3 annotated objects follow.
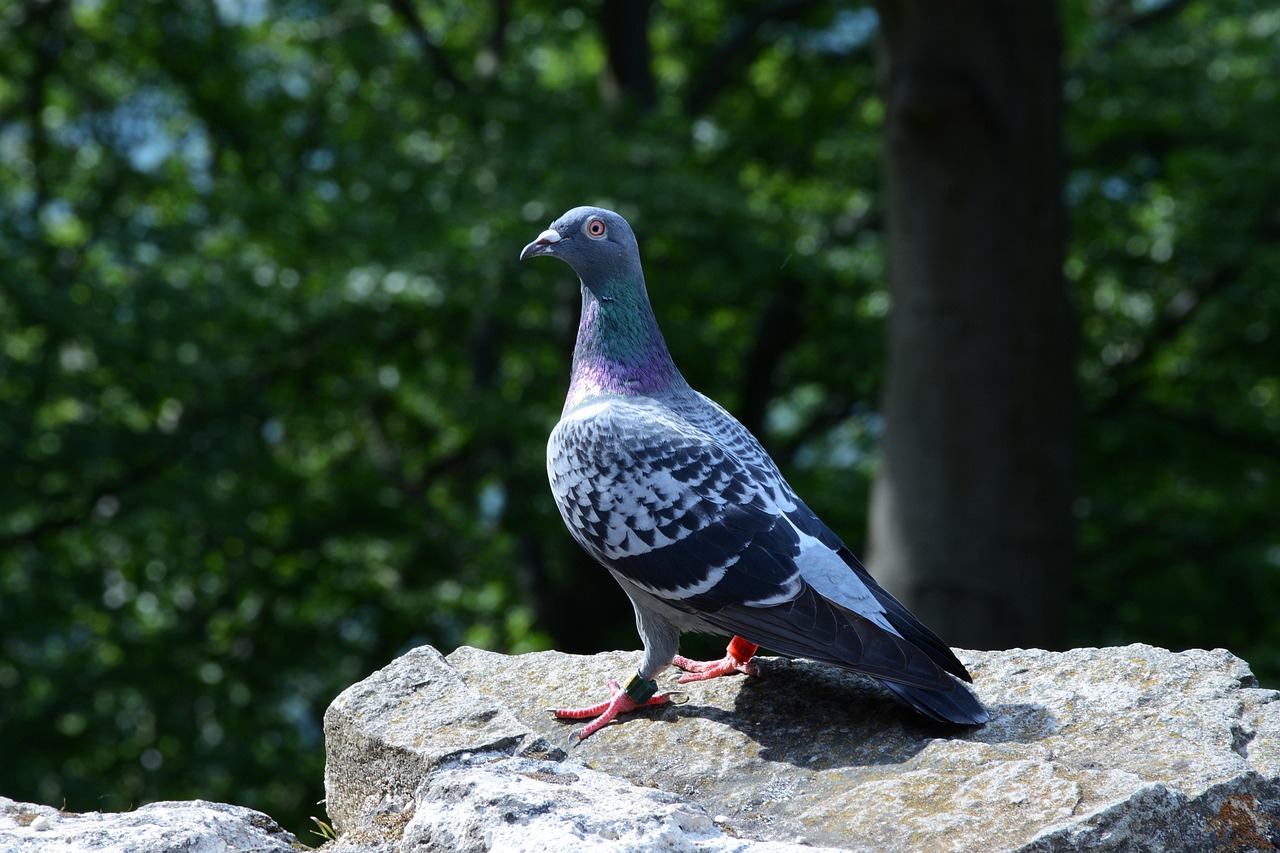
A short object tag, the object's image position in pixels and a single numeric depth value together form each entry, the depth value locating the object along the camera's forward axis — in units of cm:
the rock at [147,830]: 581
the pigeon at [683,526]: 681
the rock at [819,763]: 562
